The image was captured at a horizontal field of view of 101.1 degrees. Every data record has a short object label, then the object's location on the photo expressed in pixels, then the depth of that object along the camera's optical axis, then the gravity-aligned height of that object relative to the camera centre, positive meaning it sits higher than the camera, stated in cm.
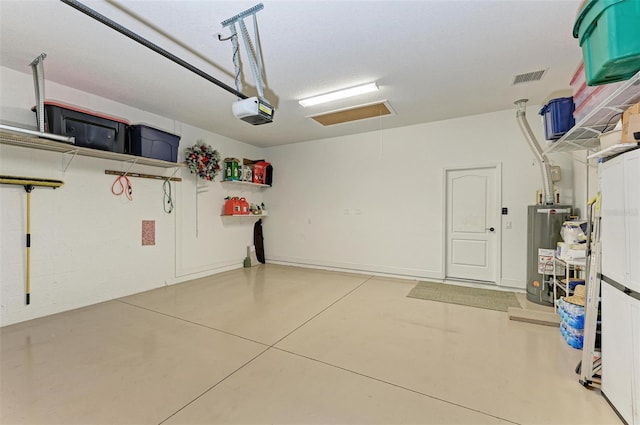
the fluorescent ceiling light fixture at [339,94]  336 +156
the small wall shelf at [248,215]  560 -13
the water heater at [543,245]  352 -47
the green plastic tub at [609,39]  133 +93
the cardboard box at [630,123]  146 +50
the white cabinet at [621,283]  151 -46
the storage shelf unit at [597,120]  151 +70
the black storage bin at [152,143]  373 +97
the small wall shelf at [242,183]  546 +58
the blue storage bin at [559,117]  269 +98
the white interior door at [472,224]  443 -24
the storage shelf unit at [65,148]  272 +71
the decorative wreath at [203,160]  468 +90
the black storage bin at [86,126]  291 +99
